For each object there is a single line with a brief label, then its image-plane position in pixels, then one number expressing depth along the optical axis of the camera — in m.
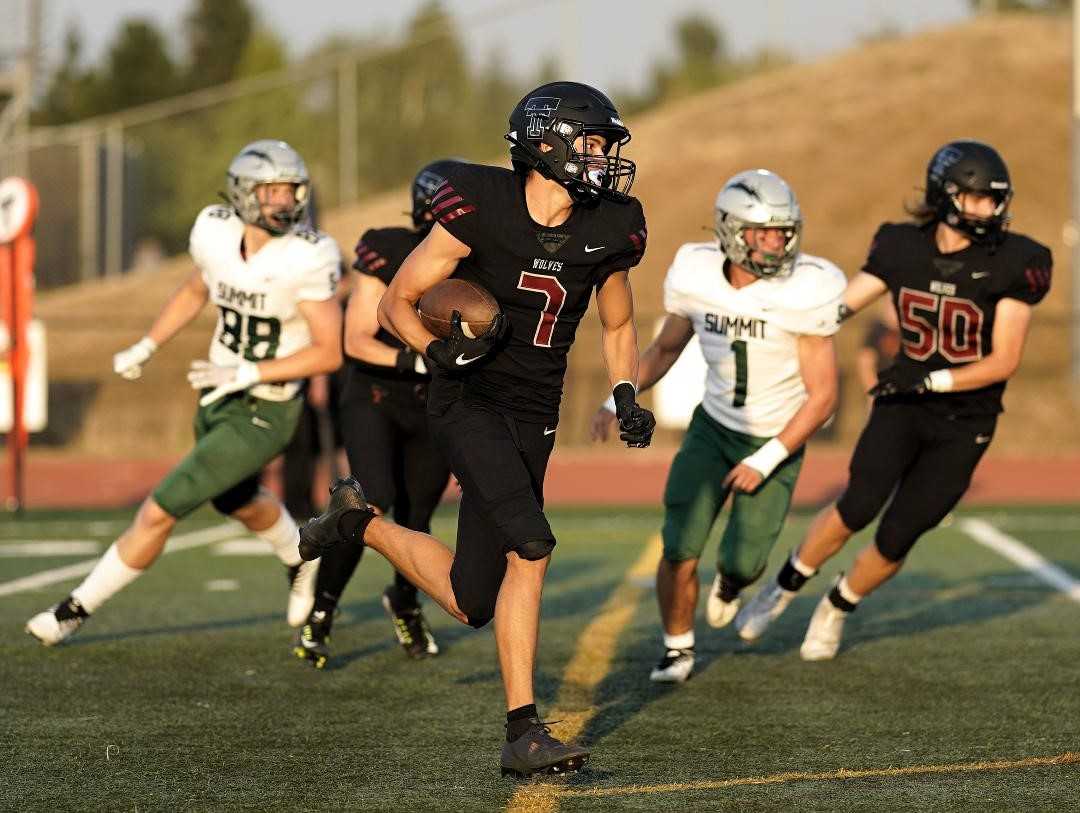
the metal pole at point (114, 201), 53.43
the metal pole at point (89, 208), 52.91
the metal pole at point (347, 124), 56.41
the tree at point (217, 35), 140.25
